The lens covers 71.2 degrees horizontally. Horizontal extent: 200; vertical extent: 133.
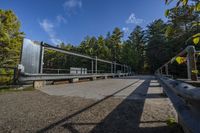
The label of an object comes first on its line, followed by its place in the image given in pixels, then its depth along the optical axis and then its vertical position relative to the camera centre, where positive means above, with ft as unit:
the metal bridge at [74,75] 2.42 -0.38
